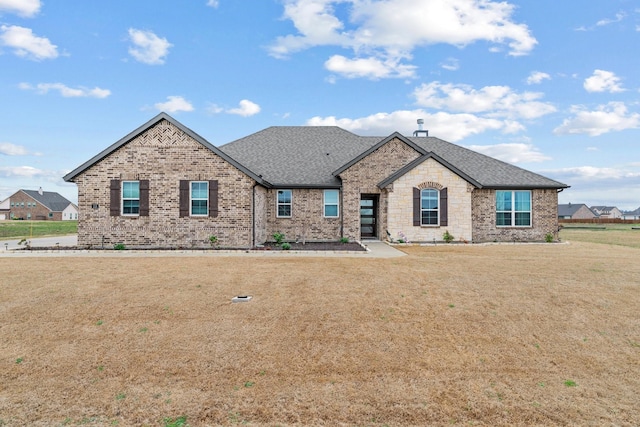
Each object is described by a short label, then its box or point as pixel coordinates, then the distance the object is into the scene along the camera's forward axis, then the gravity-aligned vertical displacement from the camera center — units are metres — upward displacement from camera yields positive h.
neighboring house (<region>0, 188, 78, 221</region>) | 90.75 +2.97
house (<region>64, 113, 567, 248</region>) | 16.97 +1.31
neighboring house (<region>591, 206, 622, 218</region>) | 118.12 +1.71
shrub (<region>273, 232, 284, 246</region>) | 18.67 -0.98
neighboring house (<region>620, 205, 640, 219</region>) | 139.88 +0.88
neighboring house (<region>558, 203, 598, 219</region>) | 102.05 +1.50
